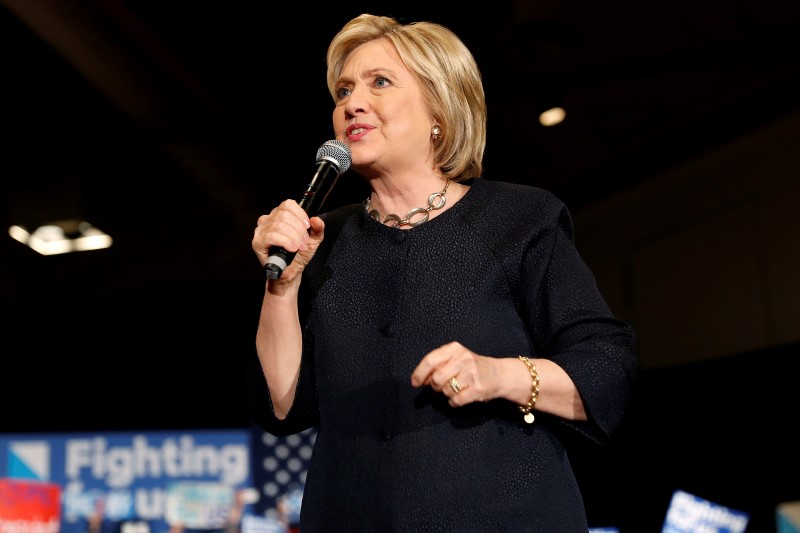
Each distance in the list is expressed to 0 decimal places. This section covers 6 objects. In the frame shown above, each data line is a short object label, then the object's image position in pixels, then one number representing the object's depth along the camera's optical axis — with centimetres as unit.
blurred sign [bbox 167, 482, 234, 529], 555
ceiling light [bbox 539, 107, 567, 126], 585
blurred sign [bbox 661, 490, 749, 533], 526
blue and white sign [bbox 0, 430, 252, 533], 559
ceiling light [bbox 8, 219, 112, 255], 637
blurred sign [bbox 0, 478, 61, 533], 550
